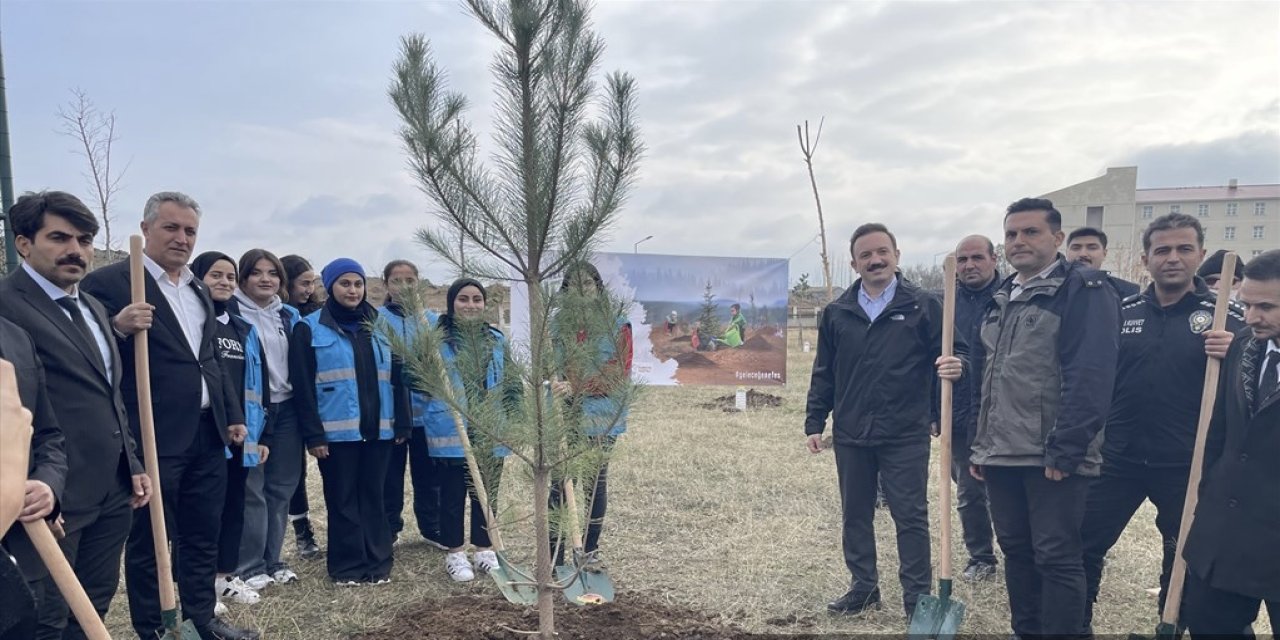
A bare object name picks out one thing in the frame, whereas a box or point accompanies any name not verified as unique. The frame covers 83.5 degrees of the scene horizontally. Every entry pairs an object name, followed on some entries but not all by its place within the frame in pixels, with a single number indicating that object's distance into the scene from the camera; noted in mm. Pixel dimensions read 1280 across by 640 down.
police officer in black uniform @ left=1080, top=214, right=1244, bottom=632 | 3168
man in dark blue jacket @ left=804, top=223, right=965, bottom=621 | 3516
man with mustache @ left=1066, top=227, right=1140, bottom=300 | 4496
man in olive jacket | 2867
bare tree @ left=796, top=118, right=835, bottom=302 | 12336
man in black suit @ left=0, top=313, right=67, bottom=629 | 2076
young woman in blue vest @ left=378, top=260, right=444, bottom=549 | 4004
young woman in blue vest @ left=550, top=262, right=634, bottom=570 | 2730
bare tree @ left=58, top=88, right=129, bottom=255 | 8508
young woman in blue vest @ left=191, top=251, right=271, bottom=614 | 3621
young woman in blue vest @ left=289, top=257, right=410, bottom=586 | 3908
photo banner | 10797
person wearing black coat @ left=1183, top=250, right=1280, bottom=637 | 2355
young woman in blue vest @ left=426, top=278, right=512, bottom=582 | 3674
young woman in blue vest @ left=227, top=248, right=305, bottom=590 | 3914
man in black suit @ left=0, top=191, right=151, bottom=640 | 2344
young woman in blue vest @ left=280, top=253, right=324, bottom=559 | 4695
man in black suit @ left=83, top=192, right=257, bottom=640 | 2994
